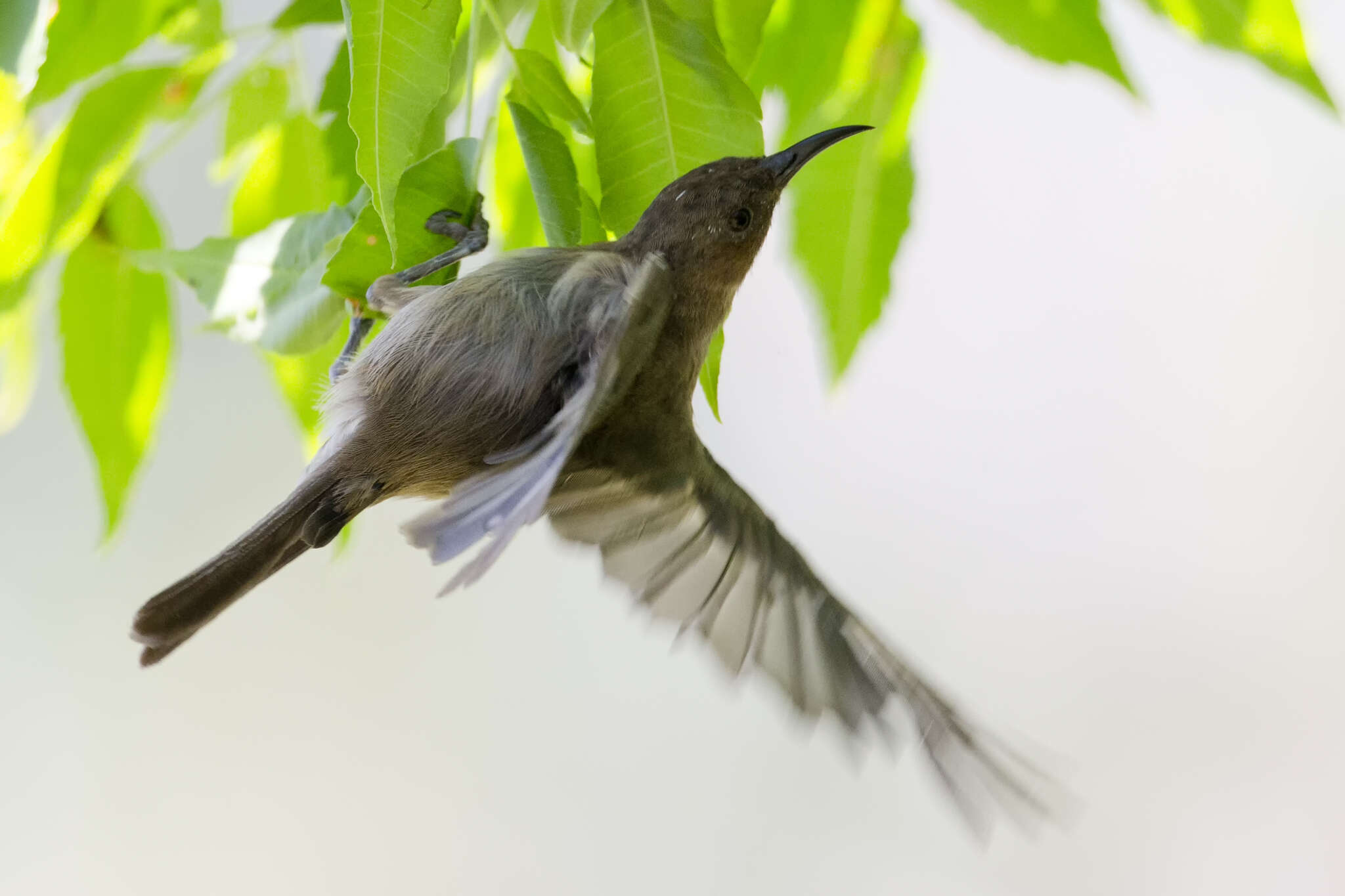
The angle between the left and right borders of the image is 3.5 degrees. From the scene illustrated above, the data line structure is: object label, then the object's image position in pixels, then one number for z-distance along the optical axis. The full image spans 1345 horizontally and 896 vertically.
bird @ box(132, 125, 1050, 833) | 3.33
